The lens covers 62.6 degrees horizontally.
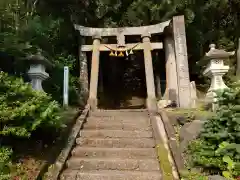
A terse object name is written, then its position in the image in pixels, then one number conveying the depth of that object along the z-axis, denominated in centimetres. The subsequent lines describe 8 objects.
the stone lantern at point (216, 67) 611
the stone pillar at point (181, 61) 709
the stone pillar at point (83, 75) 814
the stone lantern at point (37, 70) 577
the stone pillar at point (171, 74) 797
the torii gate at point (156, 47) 712
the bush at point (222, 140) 344
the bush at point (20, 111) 328
